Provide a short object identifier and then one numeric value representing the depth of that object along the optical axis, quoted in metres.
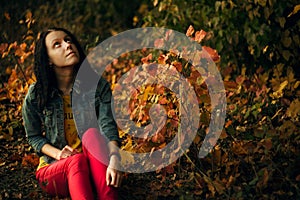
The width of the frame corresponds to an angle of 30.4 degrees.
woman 2.93
